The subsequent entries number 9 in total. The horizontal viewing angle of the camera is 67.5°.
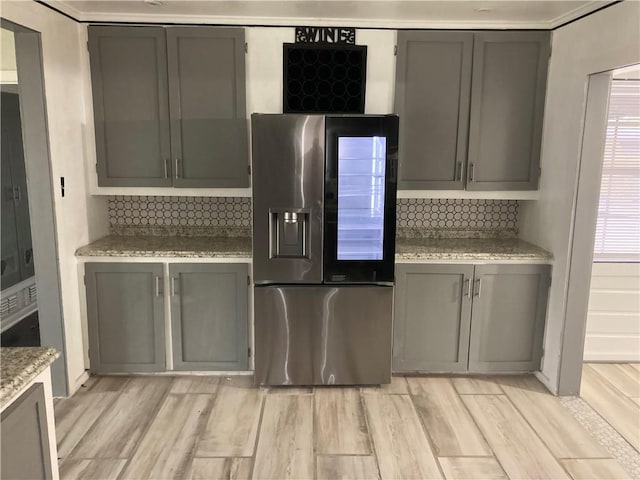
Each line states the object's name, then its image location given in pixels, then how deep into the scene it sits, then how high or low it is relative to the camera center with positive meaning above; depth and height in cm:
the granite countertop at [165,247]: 300 -56
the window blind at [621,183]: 337 -11
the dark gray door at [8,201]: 385 -35
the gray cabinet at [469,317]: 310 -99
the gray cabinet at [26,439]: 132 -81
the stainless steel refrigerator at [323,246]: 273 -49
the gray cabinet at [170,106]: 302 +35
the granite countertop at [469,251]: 306 -55
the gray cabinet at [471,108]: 307 +37
